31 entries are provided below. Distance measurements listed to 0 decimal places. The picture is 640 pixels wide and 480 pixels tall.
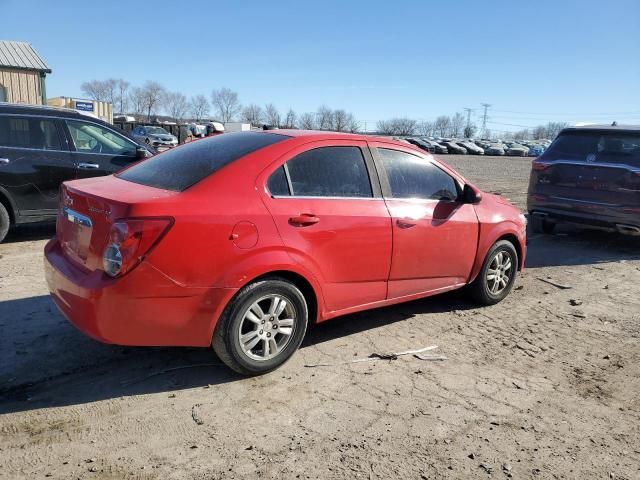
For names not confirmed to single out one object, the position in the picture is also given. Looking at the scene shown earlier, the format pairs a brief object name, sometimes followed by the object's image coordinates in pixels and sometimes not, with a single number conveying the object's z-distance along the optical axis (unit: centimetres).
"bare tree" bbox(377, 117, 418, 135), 13538
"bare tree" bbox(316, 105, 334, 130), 9374
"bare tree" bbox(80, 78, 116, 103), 11104
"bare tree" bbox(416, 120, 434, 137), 14618
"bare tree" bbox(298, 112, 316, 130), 9145
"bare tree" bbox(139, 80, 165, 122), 11712
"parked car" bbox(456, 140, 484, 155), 6147
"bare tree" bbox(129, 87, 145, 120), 11669
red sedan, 315
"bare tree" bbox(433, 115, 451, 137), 15162
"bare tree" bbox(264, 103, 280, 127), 9806
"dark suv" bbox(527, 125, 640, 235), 744
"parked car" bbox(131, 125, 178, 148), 3250
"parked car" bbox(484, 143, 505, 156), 6444
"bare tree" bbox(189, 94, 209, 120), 12612
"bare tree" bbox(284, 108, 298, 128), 9150
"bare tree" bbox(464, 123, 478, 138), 13275
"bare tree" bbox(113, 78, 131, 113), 11531
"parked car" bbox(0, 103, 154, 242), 673
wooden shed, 2311
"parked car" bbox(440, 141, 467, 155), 5956
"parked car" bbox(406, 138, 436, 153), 5508
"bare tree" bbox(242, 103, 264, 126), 11038
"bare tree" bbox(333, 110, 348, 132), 10250
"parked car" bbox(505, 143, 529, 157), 6700
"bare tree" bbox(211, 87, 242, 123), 12864
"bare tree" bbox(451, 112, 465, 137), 15038
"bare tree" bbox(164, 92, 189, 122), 11976
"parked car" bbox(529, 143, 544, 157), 6242
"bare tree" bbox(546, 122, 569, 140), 15268
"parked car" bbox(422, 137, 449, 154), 5625
